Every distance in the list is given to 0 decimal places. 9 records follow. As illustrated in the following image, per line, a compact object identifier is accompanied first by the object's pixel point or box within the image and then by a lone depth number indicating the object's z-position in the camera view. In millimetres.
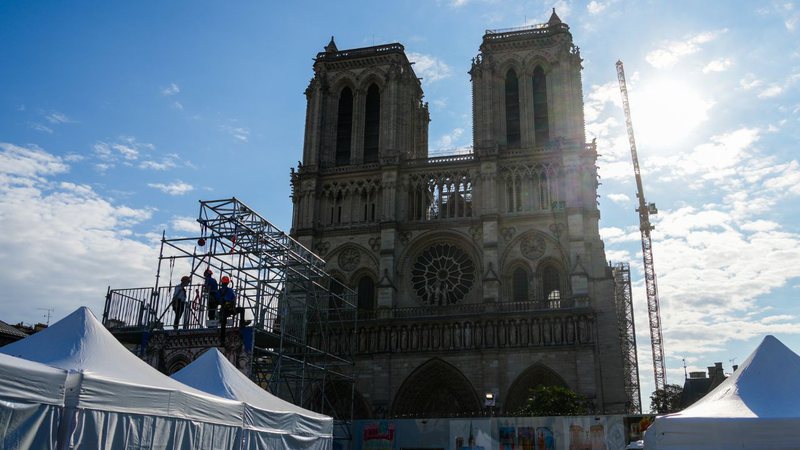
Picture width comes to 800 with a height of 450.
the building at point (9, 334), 34062
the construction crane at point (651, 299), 69500
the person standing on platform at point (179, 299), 19669
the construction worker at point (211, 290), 19297
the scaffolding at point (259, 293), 21266
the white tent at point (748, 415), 10055
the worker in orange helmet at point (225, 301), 18812
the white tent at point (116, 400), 8383
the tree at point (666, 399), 56547
